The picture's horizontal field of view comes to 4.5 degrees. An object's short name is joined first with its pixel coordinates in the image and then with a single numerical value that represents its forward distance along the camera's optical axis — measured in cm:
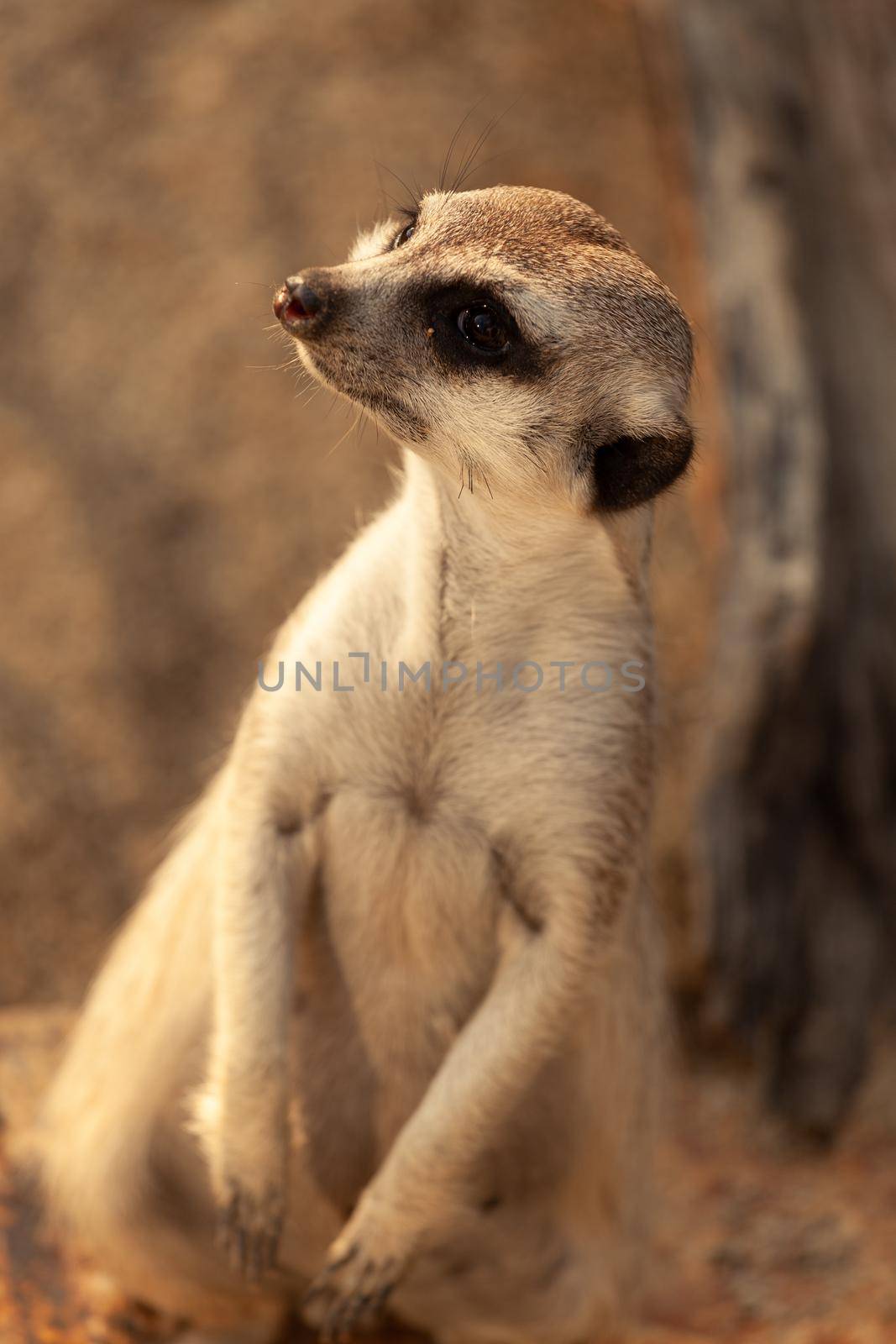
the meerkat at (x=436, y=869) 202
